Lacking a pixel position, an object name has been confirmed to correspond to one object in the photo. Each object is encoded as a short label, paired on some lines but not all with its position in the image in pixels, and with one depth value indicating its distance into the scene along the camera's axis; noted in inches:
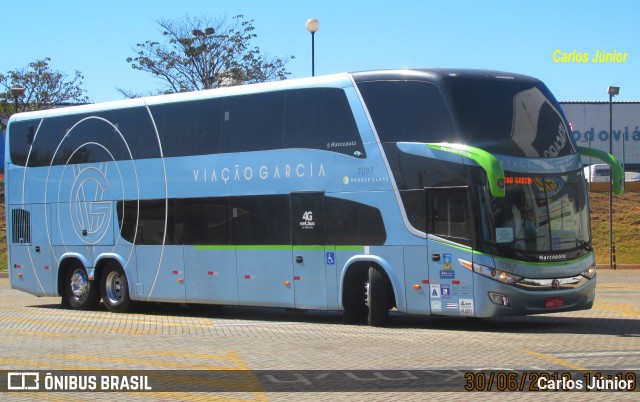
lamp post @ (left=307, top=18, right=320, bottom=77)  1233.4
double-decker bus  629.3
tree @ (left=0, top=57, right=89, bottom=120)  2427.4
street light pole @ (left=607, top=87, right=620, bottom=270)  1514.5
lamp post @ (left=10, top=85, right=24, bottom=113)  1761.8
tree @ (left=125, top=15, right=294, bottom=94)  1921.8
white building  3085.6
